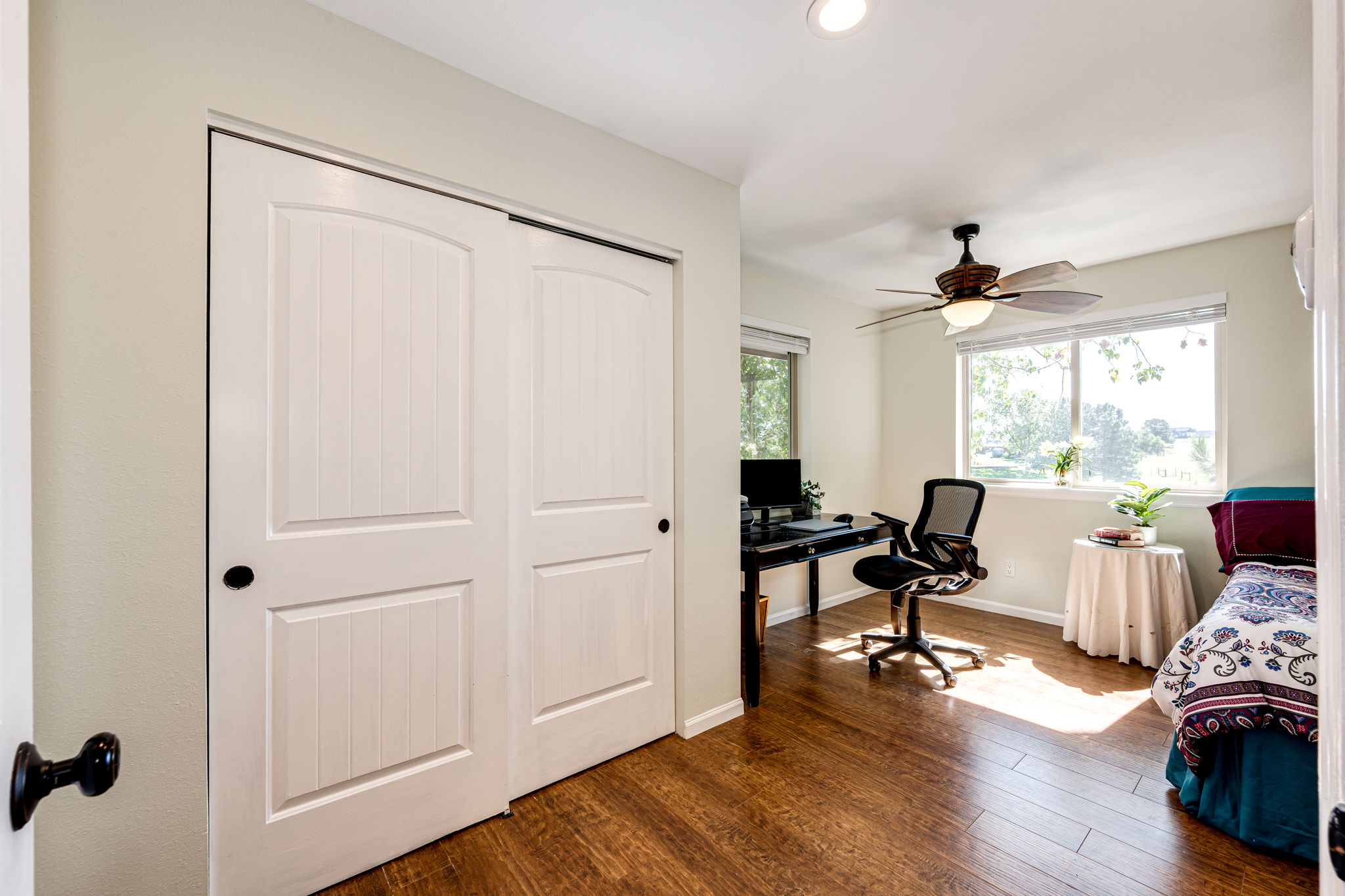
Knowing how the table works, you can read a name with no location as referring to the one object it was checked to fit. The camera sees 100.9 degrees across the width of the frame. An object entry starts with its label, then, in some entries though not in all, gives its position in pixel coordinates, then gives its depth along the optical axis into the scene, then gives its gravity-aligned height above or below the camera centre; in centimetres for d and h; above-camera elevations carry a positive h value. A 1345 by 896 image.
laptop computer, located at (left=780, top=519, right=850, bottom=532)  326 -48
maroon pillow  261 -43
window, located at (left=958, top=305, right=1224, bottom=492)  340 +31
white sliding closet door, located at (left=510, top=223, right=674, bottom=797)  200 -22
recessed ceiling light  154 +123
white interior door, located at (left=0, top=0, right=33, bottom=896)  50 +2
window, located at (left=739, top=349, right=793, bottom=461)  393 +31
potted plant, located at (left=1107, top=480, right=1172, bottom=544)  332 -37
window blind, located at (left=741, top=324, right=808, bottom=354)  383 +76
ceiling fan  284 +78
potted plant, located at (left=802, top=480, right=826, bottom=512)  403 -35
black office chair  298 -66
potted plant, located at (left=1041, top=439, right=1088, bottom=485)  388 -9
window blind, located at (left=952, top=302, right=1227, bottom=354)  333 +78
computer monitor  348 -23
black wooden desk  262 -54
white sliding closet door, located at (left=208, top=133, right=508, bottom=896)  147 -20
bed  166 -87
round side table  311 -90
